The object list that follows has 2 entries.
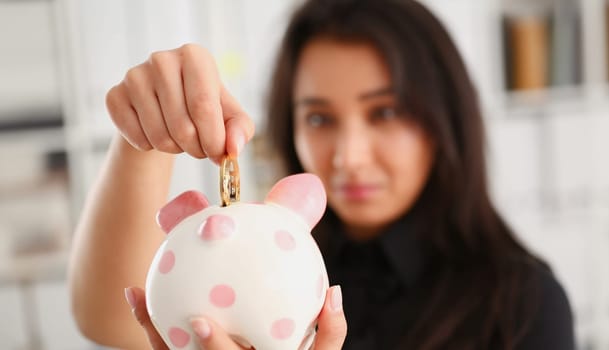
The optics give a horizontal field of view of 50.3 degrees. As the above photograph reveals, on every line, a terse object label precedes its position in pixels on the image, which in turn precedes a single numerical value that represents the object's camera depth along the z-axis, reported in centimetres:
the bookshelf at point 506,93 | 180
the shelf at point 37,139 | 179
